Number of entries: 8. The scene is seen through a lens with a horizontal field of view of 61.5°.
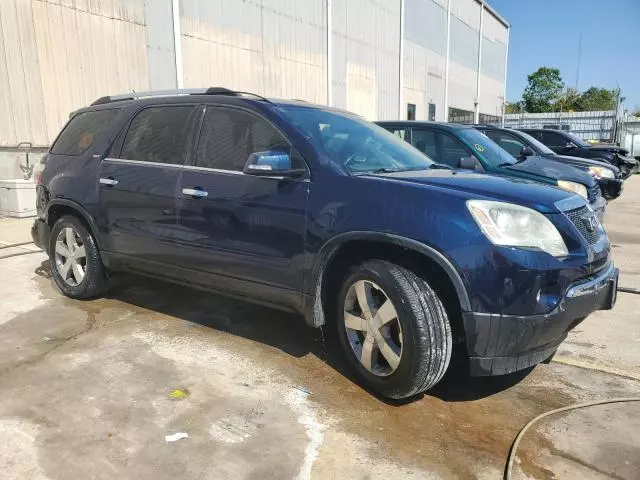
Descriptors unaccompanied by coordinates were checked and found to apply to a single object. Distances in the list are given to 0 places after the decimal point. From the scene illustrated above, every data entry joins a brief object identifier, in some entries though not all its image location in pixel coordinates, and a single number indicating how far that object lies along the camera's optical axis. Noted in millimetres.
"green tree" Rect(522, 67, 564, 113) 60812
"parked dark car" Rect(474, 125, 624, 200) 8539
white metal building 9336
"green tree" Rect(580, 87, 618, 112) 55666
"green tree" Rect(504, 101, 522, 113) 59984
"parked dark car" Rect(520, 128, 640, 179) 12016
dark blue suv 2670
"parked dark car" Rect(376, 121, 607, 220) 6599
